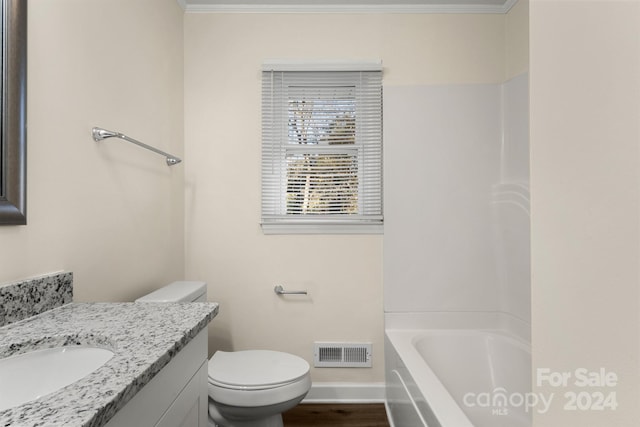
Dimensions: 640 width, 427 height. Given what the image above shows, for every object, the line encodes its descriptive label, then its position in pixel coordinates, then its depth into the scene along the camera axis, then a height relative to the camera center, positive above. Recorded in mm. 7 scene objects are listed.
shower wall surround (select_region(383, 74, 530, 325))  2162 +90
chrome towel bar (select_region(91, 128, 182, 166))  1306 +301
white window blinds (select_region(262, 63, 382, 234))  2170 +393
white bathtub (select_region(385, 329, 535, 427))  1758 -894
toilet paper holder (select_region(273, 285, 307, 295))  2146 -503
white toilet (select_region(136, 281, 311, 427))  1503 -774
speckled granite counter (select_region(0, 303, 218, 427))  491 -294
